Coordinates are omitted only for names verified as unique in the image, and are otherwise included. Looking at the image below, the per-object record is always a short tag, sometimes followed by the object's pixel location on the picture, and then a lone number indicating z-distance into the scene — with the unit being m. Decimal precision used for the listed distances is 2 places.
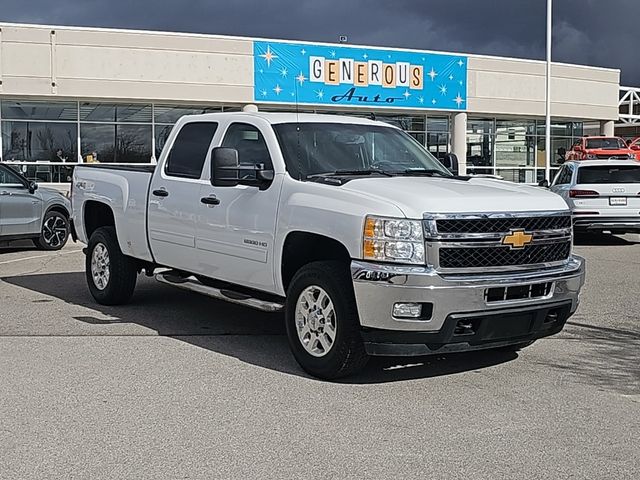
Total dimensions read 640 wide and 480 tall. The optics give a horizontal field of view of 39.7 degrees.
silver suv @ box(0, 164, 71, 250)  15.13
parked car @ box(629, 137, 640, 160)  30.27
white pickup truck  6.22
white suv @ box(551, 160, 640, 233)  16.58
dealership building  27.73
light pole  32.25
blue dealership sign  30.41
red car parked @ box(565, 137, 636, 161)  27.75
